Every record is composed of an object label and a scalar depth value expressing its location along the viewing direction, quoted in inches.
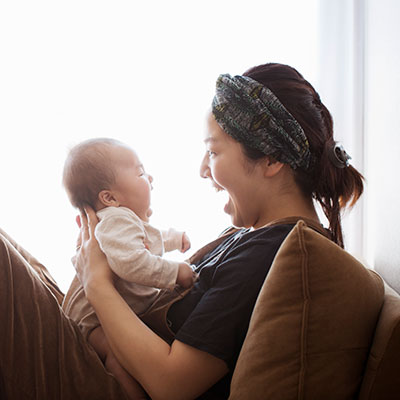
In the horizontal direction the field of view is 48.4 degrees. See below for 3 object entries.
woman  35.5
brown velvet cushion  29.7
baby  43.6
